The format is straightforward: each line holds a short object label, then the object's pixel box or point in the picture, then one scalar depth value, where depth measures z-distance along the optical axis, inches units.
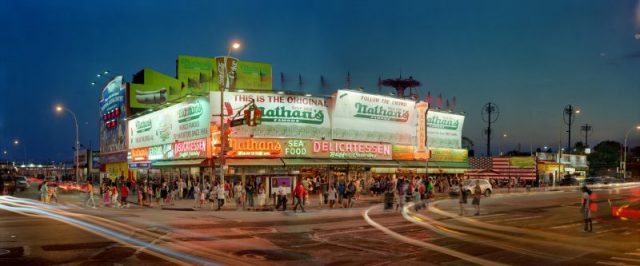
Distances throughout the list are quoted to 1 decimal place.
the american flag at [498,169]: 2400.3
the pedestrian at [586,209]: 768.9
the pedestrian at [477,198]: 1048.8
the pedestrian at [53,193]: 1449.3
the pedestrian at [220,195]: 1171.3
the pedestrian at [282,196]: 1157.7
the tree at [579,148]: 4603.8
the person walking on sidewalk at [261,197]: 1257.4
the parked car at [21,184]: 2414.1
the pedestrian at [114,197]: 1324.4
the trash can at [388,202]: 1157.1
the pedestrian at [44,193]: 1407.5
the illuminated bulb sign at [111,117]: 2514.0
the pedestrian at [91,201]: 1336.1
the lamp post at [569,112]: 3169.3
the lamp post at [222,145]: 1159.6
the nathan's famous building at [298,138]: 1482.5
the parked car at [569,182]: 2699.3
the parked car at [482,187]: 1617.2
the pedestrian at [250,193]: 1229.1
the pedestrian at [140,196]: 1346.9
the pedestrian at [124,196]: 1268.5
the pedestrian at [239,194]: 1234.0
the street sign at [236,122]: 1246.3
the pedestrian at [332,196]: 1233.4
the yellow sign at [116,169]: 2400.3
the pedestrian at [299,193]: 1130.7
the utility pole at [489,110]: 2994.8
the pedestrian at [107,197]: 1320.1
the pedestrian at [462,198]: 1036.7
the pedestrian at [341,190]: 1291.8
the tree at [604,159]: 4443.9
